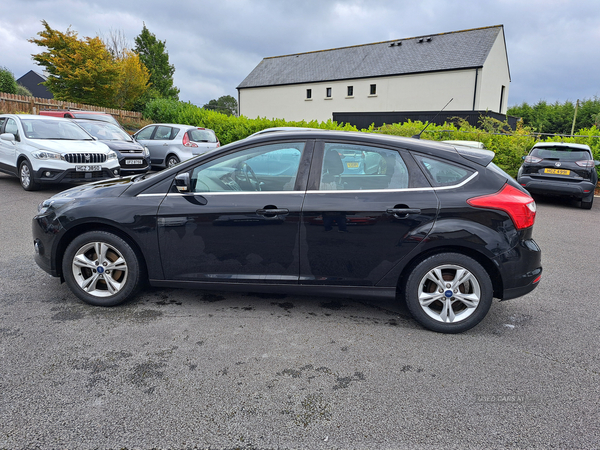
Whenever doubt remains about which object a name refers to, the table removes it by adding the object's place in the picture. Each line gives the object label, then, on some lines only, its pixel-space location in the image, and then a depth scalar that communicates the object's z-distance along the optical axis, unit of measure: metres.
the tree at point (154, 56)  53.19
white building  33.47
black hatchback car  3.37
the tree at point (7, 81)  29.78
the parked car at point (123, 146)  11.79
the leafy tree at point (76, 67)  28.08
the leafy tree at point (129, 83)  31.56
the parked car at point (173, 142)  14.16
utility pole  48.19
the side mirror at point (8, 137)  10.05
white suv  9.40
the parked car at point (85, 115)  14.60
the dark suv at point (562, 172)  10.49
